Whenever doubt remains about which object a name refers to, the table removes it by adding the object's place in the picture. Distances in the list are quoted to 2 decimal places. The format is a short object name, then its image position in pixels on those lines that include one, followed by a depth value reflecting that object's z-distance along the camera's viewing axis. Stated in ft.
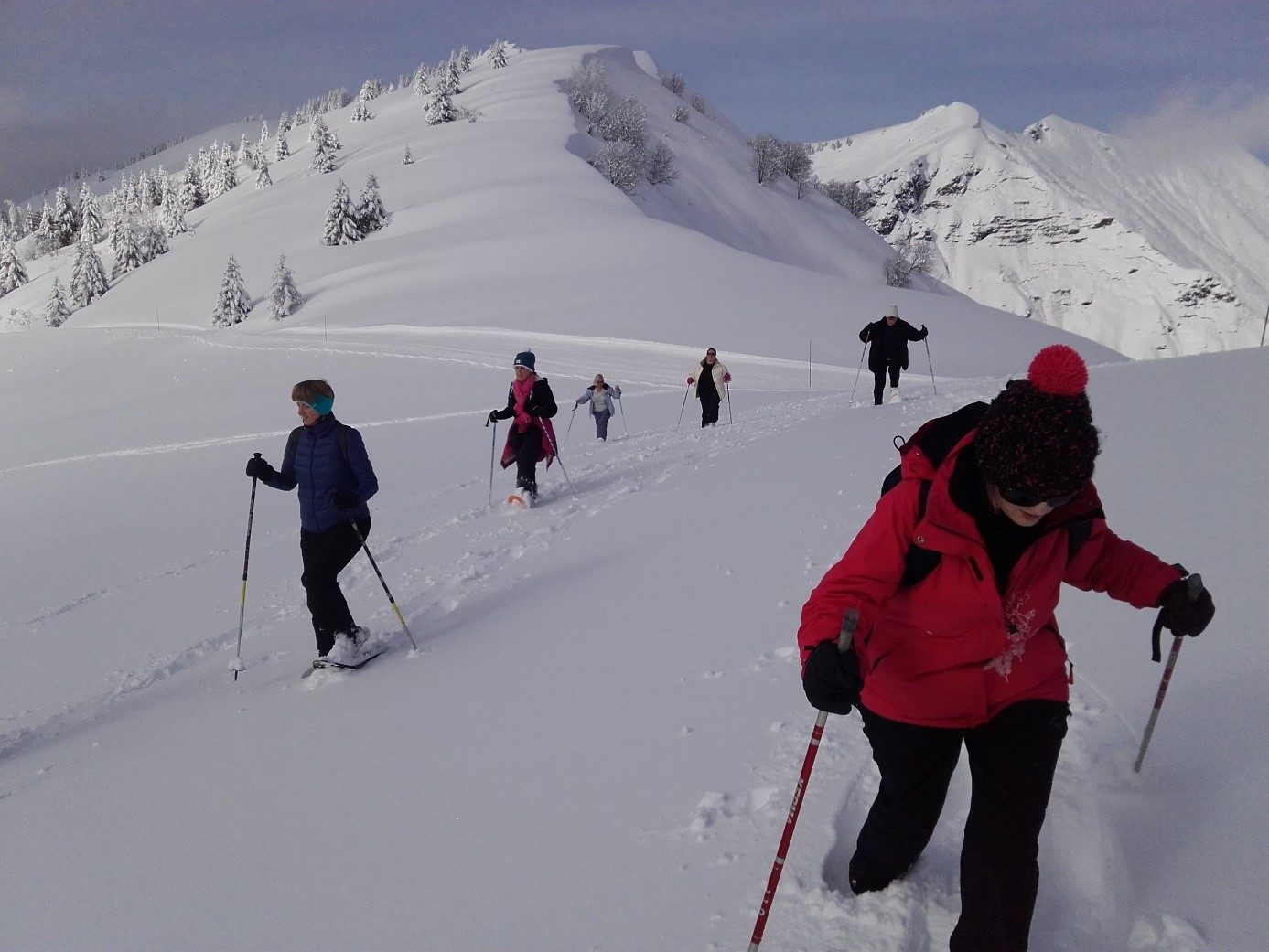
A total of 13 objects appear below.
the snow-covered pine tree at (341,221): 163.53
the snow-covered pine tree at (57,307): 197.88
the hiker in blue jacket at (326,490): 18.25
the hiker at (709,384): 48.85
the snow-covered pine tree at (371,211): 165.48
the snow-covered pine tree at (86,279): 202.69
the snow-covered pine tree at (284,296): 131.03
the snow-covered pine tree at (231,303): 142.10
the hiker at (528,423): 30.91
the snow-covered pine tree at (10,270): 274.16
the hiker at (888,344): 45.09
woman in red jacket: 6.98
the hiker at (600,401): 46.55
